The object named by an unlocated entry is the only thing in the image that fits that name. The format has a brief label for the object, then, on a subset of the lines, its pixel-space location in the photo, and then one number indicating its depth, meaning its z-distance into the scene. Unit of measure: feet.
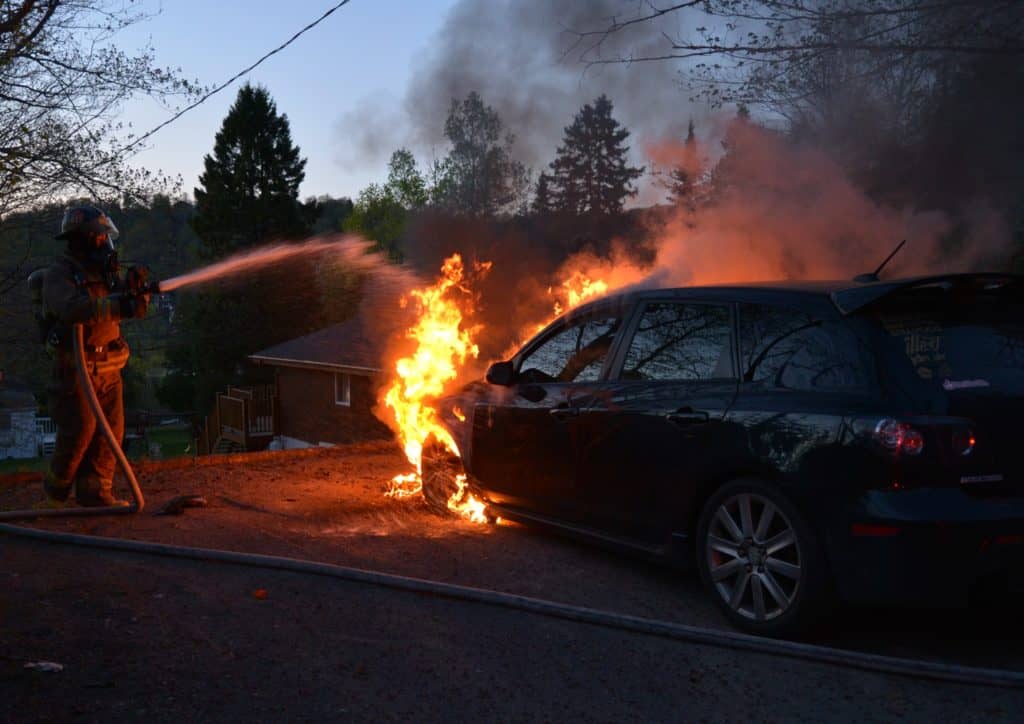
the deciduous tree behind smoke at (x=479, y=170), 90.22
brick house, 90.94
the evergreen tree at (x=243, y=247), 135.85
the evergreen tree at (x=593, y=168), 70.94
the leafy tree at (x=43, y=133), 36.42
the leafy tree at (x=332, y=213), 159.11
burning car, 13.25
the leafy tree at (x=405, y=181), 164.04
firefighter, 21.21
